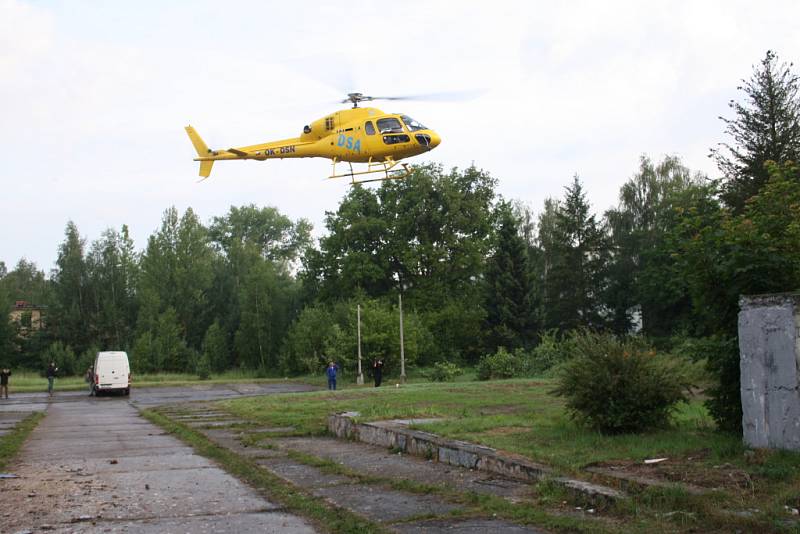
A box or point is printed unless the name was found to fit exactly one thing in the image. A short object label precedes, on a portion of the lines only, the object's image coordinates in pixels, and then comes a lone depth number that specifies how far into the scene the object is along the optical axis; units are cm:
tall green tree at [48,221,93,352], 7456
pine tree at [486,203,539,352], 5475
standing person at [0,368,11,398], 3719
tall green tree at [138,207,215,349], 7650
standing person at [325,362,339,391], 3584
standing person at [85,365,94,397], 4123
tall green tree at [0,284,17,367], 7125
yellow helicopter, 2653
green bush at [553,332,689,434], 1089
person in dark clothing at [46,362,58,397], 4091
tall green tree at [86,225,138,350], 7619
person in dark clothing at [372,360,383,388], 3616
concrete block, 835
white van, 3853
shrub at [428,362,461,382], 4066
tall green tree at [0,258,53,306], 7831
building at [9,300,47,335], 7575
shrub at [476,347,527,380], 3709
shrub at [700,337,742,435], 974
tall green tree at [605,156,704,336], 5434
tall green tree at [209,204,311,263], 10069
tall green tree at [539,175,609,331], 5856
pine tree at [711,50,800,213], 4141
